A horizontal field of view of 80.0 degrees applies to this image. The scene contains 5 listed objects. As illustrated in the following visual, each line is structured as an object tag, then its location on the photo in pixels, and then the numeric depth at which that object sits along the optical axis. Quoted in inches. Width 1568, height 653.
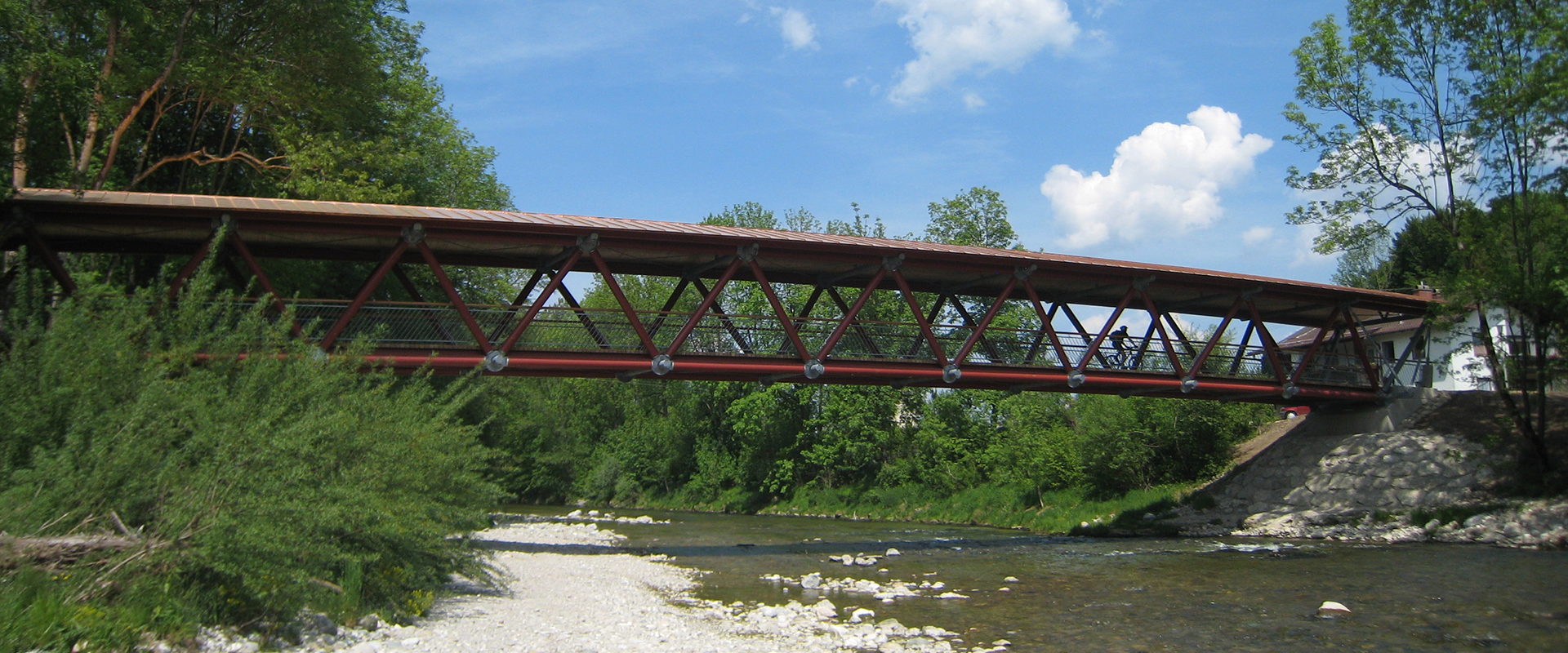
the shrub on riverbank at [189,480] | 299.4
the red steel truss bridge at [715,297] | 713.6
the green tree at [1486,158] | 885.2
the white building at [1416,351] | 989.2
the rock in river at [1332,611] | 530.9
